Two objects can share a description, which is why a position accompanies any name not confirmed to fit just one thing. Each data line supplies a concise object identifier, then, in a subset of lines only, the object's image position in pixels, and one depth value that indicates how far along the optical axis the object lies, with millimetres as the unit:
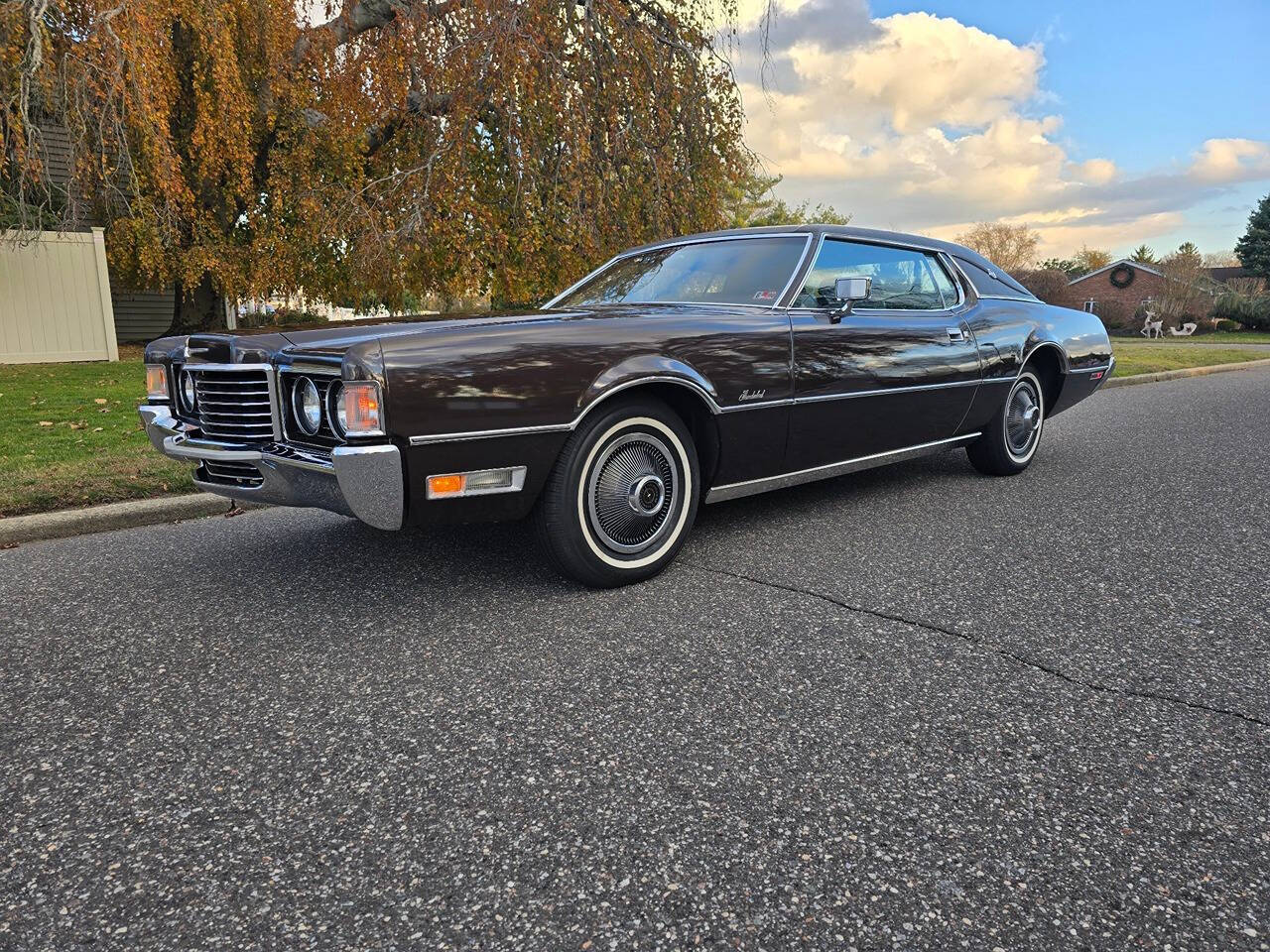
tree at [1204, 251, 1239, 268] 66550
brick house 48250
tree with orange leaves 9914
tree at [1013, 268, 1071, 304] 48656
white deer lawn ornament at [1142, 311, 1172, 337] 37162
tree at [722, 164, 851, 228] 38341
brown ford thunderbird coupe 2873
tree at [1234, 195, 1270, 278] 45438
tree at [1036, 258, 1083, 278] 78000
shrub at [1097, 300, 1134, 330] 43641
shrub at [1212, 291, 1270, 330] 38219
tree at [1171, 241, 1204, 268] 41406
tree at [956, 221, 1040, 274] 72875
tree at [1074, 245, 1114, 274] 80375
